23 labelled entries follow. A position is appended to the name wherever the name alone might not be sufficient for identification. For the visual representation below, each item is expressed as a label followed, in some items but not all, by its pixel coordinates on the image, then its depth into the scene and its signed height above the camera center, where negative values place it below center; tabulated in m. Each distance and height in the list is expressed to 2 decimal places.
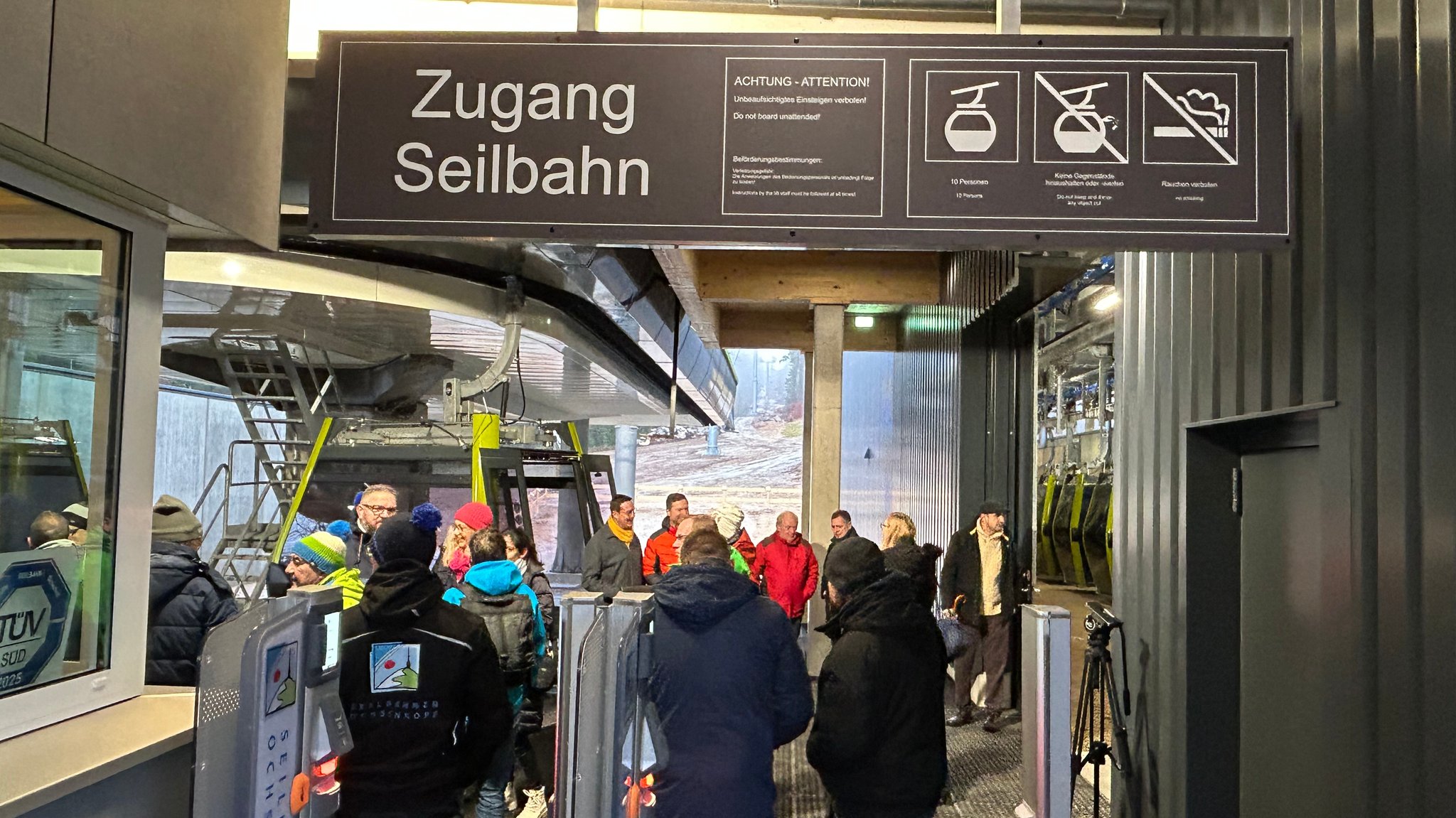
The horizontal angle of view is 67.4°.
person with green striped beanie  4.46 -0.41
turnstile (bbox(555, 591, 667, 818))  2.87 -0.69
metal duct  4.17 +1.80
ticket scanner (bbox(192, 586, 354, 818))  2.56 -0.64
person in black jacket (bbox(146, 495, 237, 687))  4.29 -0.61
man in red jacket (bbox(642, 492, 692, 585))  7.99 -0.61
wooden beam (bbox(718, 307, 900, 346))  13.59 +1.78
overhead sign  2.95 +0.91
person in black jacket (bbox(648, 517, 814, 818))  3.18 -0.66
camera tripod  4.71 -0.98
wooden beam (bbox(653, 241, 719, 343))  7.47 +1.42
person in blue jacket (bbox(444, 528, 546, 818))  4.55 -0.64
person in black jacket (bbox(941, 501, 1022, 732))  7.79 -0.84
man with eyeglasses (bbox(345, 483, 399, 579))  5.89 -0.26
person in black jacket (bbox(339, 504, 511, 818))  3.12 -0.65
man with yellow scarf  7.71 -0.70
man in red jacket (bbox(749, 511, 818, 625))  8.42 -0.77
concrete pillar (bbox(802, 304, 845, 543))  10.04 +0.54
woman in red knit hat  5.50 -0.42
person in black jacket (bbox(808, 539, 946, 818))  3.32 -0.74
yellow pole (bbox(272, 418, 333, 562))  10.59 -0.18
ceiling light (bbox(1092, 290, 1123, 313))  7.07 +1.14
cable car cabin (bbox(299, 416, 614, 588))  10.50 -0.09
